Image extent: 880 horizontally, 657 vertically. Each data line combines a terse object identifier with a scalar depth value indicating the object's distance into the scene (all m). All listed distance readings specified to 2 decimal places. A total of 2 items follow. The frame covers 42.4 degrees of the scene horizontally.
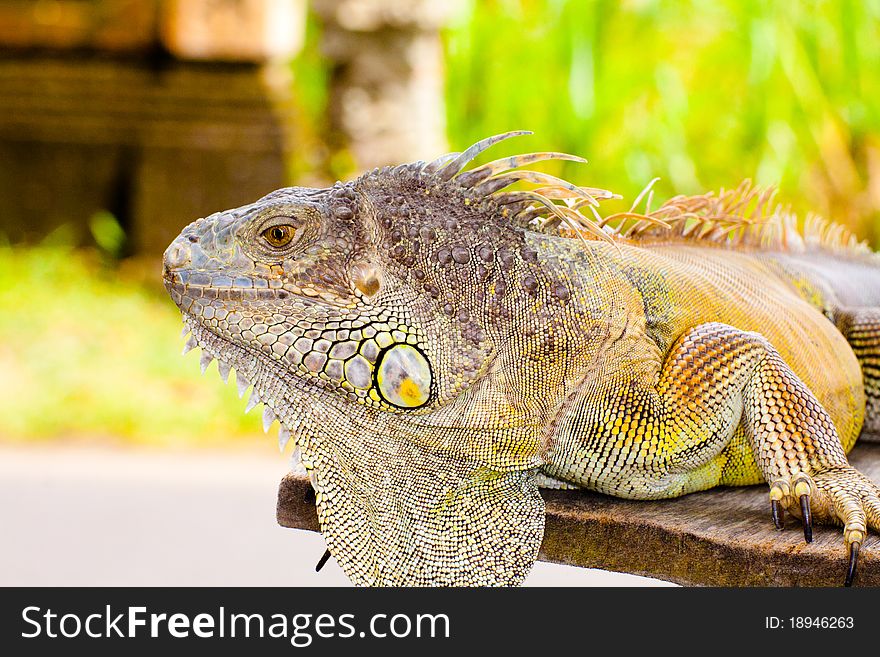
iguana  2.16
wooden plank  2.18
